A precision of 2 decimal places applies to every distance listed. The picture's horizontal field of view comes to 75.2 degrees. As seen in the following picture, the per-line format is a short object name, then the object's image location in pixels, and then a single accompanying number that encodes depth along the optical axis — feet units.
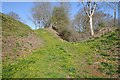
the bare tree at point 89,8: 39.91
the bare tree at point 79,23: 66.94
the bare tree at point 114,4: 40.48
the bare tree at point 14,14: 86.47
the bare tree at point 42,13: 84.02
